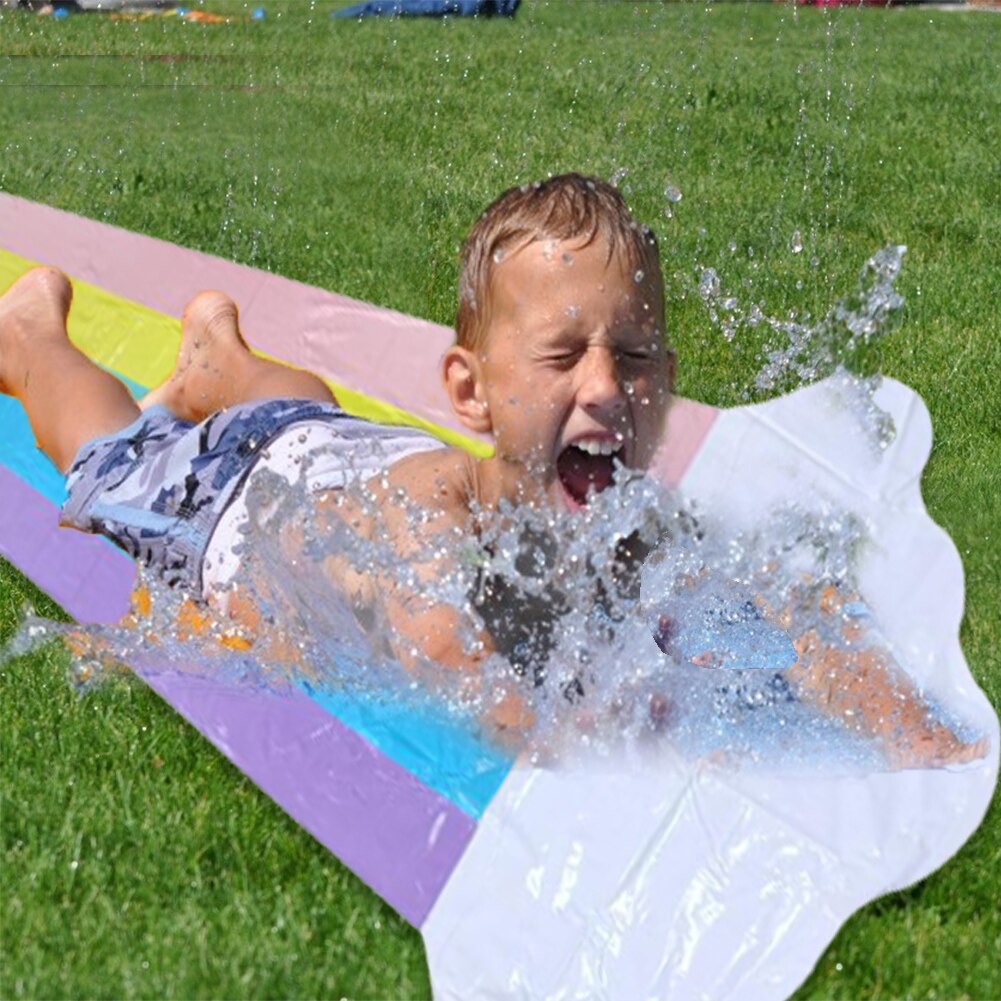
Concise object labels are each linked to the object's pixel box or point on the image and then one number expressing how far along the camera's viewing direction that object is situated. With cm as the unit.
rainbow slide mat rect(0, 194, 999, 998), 359
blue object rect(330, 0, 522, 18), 1737
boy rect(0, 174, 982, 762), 426
